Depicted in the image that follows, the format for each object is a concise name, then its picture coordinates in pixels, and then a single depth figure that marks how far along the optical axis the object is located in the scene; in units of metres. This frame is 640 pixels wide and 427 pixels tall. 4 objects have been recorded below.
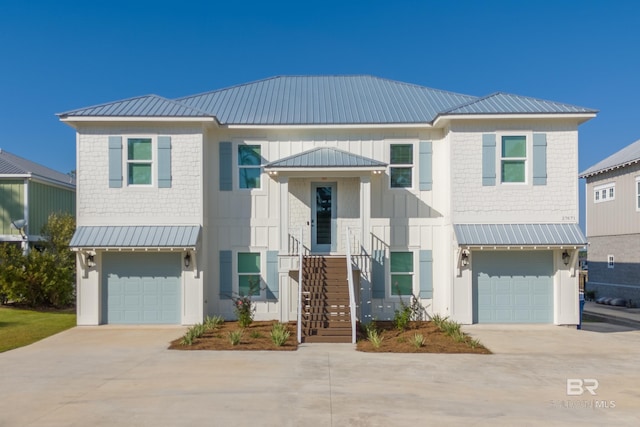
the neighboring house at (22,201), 21.81
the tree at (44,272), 16.94
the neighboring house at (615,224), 22.70
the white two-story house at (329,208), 14.21
